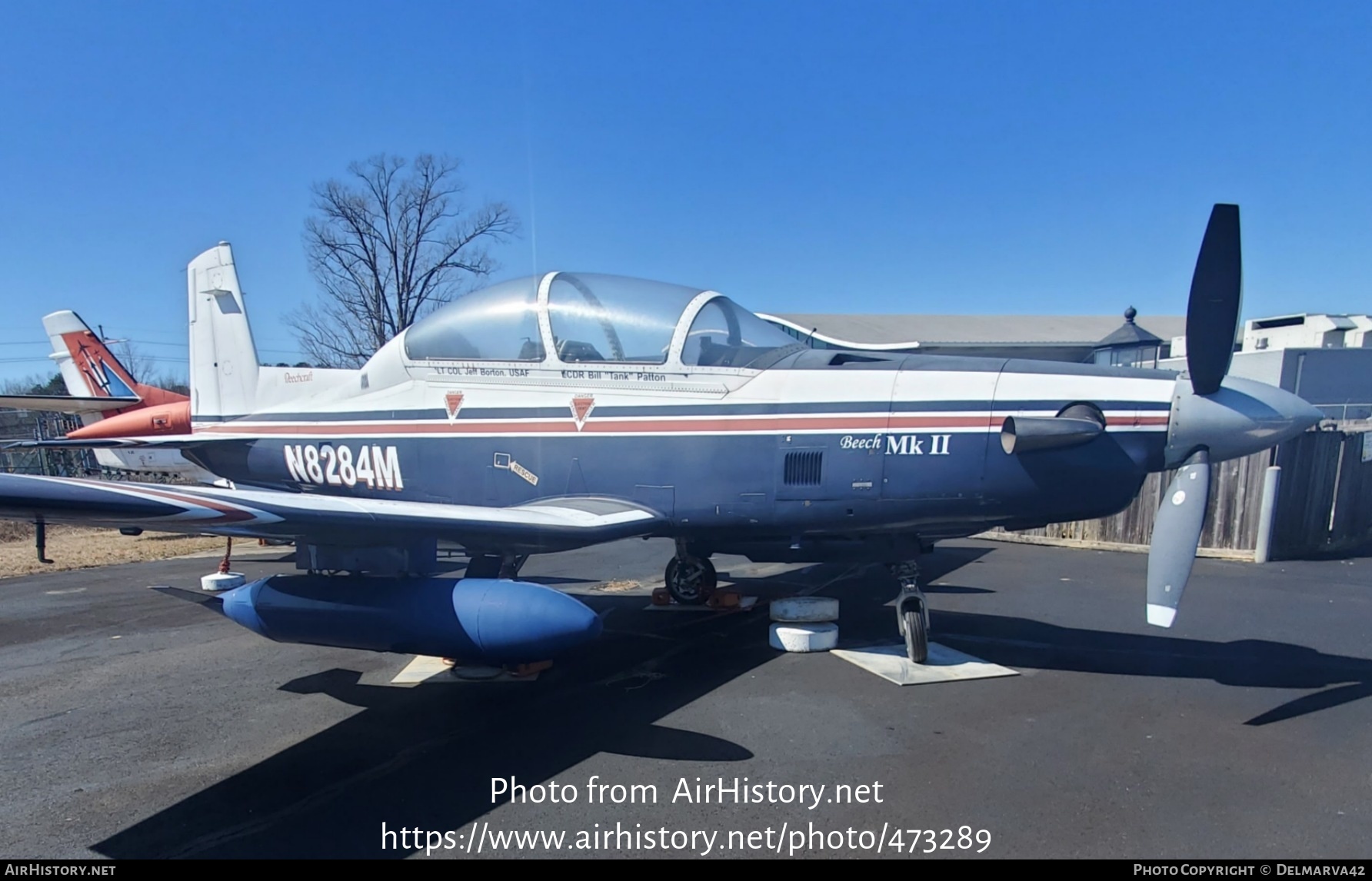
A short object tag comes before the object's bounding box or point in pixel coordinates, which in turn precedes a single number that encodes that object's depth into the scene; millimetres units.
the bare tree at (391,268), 31281
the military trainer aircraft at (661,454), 4113
